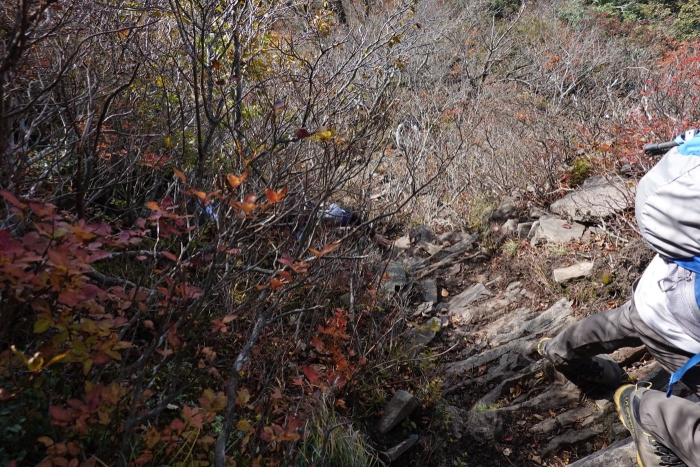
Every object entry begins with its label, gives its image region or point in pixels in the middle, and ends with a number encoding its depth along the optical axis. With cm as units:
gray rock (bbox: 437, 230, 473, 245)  666
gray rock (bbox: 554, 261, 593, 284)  462
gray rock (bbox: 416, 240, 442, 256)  655
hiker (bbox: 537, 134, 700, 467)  212
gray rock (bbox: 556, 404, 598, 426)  321
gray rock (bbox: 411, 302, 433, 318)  515
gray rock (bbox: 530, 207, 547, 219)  619
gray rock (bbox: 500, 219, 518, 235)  620
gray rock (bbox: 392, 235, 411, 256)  657
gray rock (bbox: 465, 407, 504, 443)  325
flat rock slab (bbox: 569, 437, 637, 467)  264
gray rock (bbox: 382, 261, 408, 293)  495
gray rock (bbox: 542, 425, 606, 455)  308
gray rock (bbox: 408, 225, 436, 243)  681
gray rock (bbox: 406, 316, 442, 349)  390
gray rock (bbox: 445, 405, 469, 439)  332
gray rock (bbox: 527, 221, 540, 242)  579
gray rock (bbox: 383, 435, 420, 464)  296
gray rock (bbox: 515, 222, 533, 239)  602
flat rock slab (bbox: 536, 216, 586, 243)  538
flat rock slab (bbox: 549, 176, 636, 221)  497
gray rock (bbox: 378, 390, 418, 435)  316
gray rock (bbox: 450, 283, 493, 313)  521
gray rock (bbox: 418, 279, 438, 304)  542
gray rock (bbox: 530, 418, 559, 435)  323
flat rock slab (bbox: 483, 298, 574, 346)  418
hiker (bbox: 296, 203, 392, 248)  443
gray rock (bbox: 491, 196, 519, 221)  663
